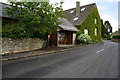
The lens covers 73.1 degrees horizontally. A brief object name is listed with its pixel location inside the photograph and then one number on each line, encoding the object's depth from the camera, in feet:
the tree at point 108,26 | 170.45
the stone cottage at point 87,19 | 64.23
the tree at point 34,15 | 26.51
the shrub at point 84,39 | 53.78
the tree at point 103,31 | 136.71
